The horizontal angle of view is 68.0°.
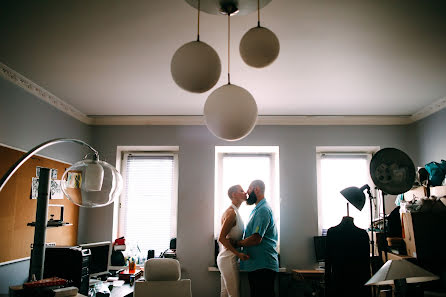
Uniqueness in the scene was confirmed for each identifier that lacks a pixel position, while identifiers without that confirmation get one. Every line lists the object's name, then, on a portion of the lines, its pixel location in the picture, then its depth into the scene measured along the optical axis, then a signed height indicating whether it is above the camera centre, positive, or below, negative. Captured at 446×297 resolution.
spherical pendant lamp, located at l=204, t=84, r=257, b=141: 1.30 +0.34
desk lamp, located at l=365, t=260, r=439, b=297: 2.07 -0.48
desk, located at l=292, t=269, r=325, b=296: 4.33 -1.05
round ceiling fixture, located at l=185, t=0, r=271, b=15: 1.23 +0.72
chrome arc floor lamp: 1.79 +0.04
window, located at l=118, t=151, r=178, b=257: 5.05 -0.07
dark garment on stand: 2.84 -0.55
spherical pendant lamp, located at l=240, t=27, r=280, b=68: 1.36 +0.62
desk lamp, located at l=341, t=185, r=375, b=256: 3.29 +0.01
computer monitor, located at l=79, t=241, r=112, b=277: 3.71 -0.70
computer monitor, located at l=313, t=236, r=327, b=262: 4.55 -0.69
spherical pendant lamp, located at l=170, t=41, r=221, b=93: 1.28 +0.51
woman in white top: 3.75 -0.61
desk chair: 2.73 -0.70
